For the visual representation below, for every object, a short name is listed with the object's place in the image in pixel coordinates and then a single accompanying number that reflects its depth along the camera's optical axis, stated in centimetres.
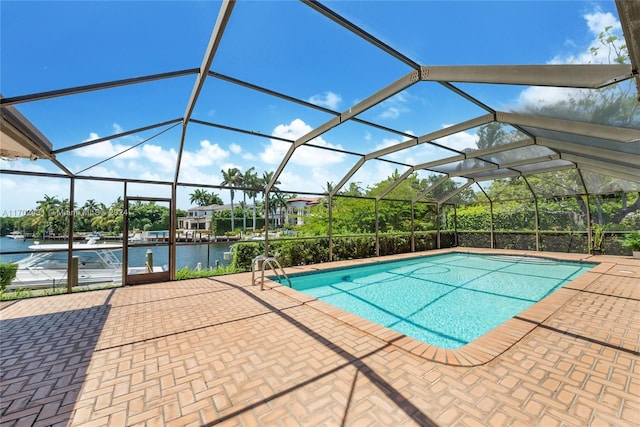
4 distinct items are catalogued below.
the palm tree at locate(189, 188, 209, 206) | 5441
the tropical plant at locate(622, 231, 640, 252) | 926
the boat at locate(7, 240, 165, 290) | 861
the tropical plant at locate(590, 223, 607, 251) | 1047
